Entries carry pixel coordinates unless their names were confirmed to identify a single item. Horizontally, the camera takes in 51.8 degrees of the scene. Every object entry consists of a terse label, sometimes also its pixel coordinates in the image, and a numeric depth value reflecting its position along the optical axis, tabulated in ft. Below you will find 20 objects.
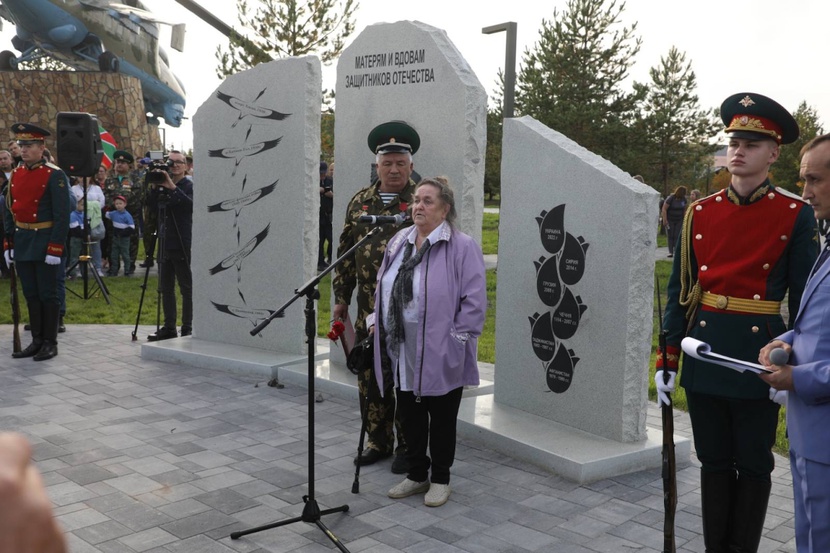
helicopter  97.14
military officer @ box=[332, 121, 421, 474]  17.60
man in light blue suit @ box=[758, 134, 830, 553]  8.38
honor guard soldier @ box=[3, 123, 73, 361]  26.14
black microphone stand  13.30
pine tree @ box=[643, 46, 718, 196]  125.18
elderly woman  14.64
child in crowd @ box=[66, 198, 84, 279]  43.16
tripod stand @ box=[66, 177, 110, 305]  38.22
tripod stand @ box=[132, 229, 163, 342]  30.85
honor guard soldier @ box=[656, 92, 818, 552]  11.12
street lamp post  38.83
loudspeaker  37.17
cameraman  29.60
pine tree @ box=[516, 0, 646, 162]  113.29
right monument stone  17.07
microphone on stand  13.50
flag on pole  74.99
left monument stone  25.54
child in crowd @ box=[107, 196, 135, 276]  46.96
